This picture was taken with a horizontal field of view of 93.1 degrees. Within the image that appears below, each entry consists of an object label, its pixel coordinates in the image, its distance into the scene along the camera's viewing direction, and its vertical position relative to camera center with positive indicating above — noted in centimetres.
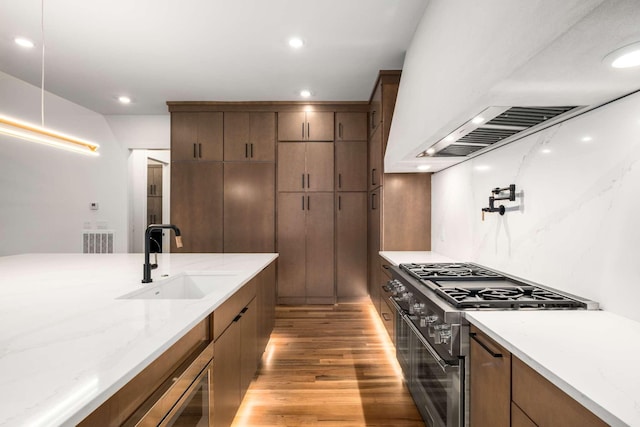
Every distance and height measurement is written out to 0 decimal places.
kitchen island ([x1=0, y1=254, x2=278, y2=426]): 56 -35
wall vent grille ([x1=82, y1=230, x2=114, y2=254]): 427 -41
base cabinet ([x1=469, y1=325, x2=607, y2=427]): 71 -51
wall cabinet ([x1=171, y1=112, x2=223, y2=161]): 412 +109
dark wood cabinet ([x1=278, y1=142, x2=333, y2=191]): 412 +64
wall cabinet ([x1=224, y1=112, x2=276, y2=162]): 412 +107
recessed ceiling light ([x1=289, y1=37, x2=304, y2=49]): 260 +150
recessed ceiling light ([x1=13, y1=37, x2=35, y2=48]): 262 +150
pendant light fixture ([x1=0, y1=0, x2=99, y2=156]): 169 +49
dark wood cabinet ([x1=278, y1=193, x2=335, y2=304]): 412 -46
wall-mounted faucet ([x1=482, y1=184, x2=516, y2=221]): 175 +11
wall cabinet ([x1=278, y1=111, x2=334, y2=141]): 412 +120
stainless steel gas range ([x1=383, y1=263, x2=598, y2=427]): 120 -46
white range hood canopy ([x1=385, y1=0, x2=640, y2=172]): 75 +46
